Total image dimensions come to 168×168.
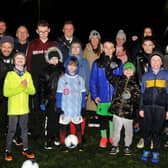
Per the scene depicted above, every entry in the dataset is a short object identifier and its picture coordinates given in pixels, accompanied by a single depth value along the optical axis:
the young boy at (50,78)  7.12
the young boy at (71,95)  7.09
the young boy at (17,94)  6.59
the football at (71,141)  7.33
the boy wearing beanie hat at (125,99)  6.88
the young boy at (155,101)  6.66
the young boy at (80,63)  7.73
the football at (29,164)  6.06
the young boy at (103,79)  7.23
